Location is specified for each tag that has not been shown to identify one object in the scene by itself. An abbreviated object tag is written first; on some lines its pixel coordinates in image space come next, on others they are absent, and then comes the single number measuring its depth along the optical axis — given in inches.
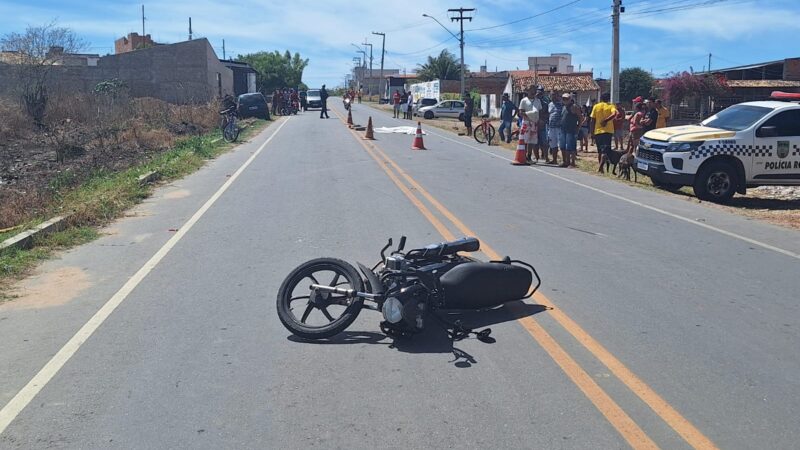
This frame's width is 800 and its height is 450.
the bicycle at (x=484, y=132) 1105.4
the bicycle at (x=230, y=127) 1079.6
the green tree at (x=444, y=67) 3905.0
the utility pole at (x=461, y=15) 2391.2
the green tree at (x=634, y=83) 2812.5
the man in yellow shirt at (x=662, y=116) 732.7
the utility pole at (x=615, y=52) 981.8
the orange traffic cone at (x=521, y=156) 776.3
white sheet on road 1365.7
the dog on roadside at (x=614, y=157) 706.2
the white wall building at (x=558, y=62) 4252.0
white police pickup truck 549.0
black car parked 1686.8
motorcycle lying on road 223.6
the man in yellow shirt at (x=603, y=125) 703.1
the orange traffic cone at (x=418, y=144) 967.0
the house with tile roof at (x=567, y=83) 2549.2
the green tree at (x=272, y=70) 4399.6
